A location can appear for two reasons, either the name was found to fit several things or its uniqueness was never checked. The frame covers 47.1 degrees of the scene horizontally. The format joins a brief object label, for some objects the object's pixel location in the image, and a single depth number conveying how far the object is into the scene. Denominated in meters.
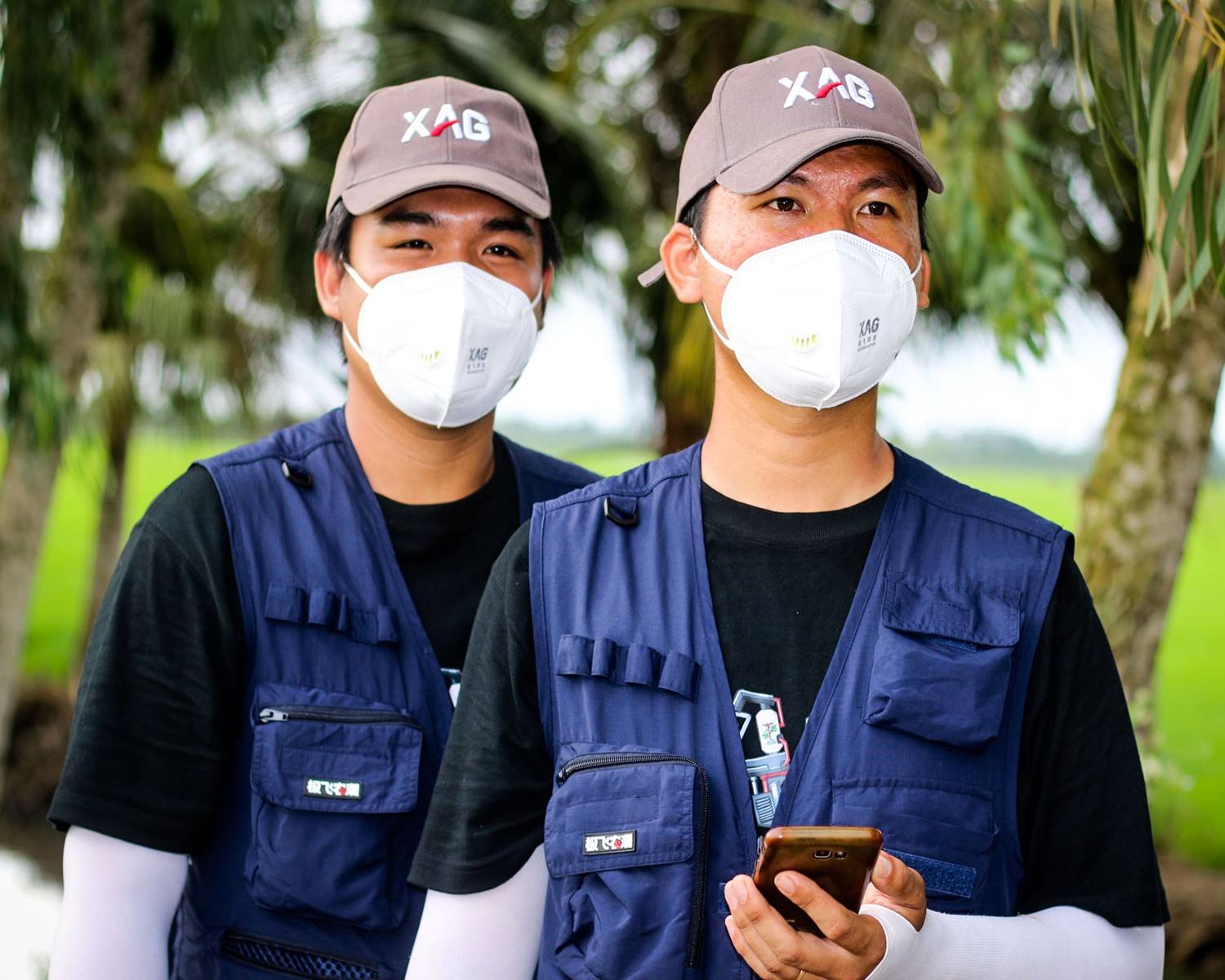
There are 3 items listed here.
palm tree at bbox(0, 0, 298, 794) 5.86
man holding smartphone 1.68
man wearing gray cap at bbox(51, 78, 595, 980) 2.08
